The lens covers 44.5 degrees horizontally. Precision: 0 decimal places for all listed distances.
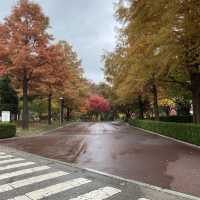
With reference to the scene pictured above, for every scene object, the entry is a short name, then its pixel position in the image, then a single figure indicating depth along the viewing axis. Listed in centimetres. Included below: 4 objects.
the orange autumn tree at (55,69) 2351
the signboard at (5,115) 2162
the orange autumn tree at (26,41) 2261
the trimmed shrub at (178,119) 3370
